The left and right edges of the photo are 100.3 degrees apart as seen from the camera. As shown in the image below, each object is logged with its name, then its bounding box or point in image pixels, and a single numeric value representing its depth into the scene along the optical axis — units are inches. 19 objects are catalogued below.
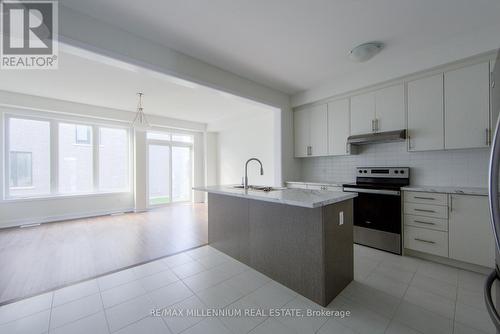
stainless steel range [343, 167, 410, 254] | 111.7
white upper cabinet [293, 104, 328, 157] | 153.3
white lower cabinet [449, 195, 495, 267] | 88.9
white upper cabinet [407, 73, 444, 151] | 106.7
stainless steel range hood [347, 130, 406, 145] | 115.7
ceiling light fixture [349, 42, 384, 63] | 100.6
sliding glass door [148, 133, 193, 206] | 246.2
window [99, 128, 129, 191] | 215.5
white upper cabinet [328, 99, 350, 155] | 141.5
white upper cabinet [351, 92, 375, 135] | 129.8
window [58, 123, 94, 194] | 194.4
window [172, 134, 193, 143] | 267.4
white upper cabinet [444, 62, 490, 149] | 95.3
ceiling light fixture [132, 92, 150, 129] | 147.0
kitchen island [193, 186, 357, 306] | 72.6
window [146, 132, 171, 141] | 241.4
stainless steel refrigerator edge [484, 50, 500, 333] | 27.5
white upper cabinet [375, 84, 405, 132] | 118.6
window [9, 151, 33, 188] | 172.9
